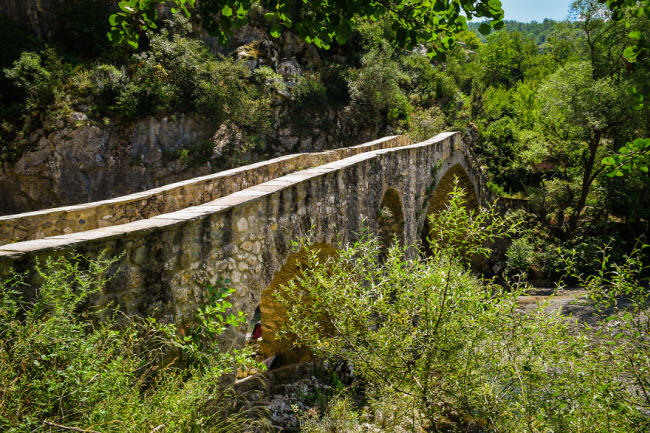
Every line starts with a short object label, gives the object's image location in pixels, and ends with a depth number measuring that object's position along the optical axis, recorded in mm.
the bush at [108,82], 13273
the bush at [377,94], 18250
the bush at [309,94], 17766
